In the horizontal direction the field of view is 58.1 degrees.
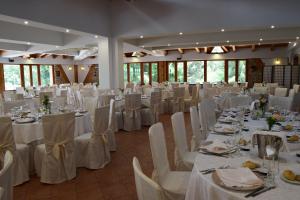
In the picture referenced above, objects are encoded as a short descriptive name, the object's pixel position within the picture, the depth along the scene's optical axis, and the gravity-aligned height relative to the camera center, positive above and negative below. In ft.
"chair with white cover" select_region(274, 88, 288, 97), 27.73 -1.63
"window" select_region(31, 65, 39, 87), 59.77 +1.05
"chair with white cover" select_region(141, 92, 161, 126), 25.12 -3.19
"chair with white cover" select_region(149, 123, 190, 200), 7.61 -2.97
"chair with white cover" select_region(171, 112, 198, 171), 9.97 -2.66
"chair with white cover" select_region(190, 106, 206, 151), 11.96 -2.38
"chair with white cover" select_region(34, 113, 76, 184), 12.24 -3.24
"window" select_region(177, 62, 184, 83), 61.67 +1.60
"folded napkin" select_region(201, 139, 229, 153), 7.43 -1.97
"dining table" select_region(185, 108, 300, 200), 5.08 -2.15
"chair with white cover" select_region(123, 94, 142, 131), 23.40 -2.92
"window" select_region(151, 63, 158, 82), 63.95 +1.77
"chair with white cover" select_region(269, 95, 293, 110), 17.85 -1.72
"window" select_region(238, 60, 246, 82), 57.41 +1.47
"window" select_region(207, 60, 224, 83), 59.06 +1.41
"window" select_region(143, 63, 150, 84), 64.69 +1.71
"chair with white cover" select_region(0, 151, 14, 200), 4.83 -1.78
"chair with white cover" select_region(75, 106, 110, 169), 14.16 -3.45
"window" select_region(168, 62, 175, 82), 62.31 +1.78
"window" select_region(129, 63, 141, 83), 65.98 +1.66
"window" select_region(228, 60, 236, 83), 58.13 +1.32
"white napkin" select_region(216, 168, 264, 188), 5.32 -2.07
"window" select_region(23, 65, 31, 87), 57.83 +1.26
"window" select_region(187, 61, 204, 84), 60.34 +1.33
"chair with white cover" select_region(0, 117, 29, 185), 11.56 -3.17
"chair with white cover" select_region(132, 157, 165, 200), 4.11 -1.71
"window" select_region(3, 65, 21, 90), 53.47 +0.94
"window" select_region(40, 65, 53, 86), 62.37 +1.41
